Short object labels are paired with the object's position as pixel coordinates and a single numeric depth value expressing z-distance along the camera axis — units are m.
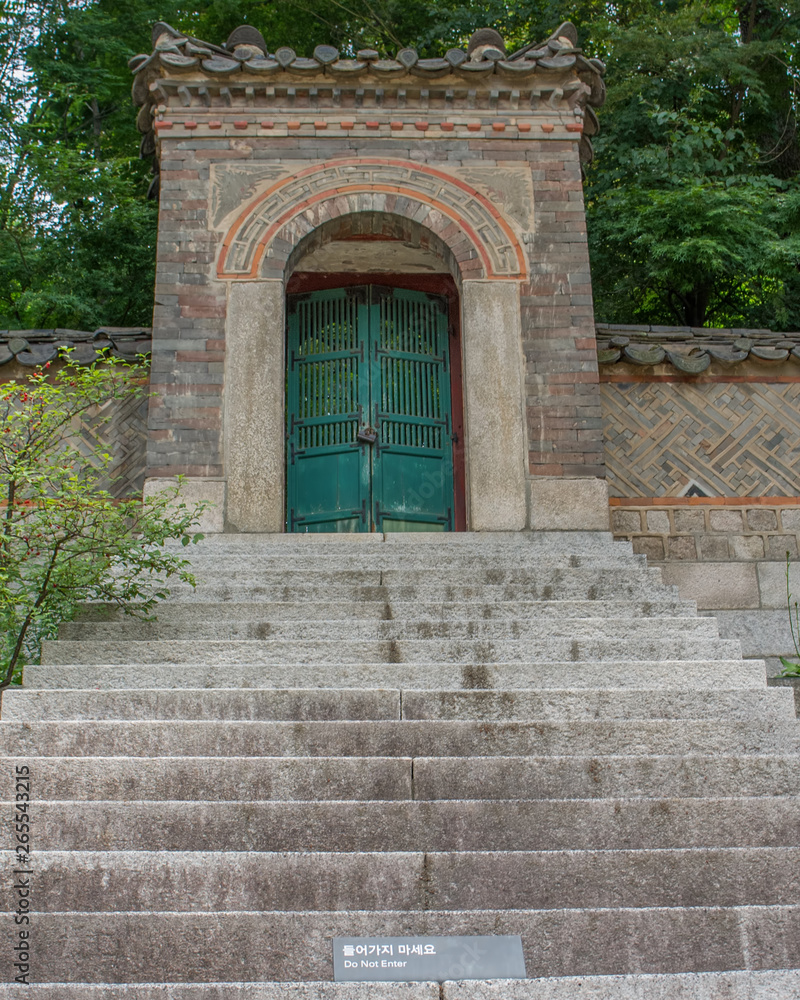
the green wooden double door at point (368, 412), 10.25
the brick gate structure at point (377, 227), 8.90
